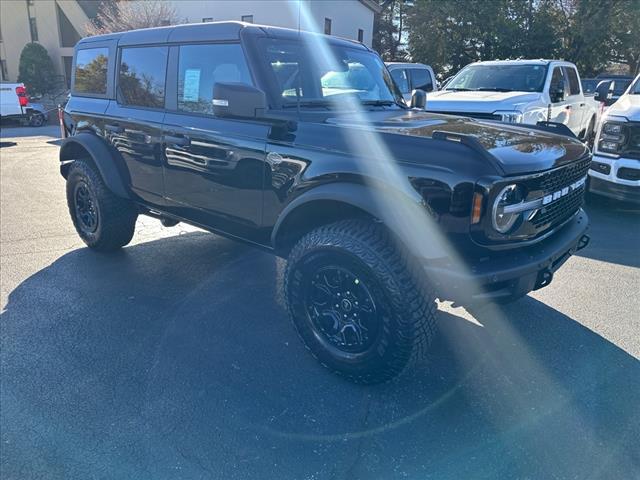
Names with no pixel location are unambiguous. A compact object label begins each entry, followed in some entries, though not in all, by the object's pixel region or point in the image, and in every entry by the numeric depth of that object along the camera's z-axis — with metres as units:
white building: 22.02
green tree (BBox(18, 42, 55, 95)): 28.42
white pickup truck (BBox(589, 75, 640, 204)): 5.68
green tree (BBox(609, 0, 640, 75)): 22.84
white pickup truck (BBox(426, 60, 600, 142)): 7.08
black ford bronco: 2.48
